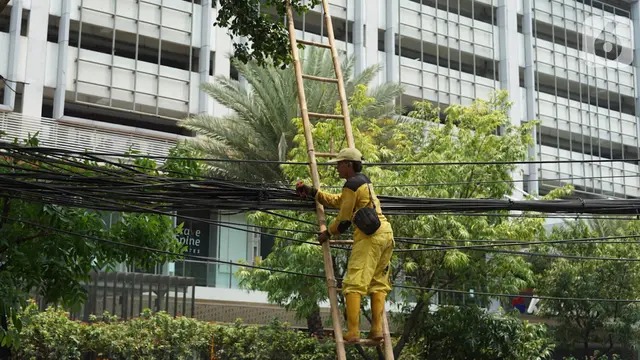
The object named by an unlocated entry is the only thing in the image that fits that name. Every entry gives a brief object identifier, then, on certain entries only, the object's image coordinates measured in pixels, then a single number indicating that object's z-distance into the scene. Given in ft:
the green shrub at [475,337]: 67.00
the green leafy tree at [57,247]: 35.12
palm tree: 78.38
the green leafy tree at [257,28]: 39.68
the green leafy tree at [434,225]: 63.00
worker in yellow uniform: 27.32
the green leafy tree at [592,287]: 90.33
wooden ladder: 27.78
